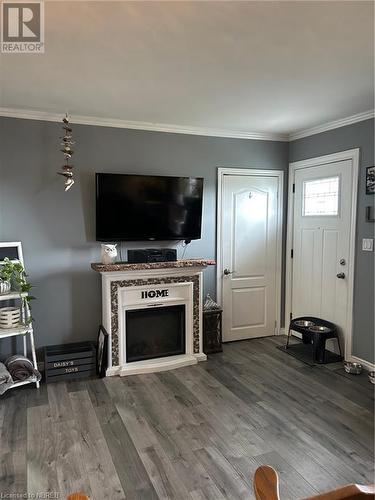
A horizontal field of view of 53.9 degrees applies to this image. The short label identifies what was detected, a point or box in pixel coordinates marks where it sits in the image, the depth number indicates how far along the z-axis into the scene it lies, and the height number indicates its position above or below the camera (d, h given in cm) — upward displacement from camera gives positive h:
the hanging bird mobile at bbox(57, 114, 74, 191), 332 +67
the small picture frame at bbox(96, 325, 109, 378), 350 -124
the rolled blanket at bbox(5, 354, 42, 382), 318 -125
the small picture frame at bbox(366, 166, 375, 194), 347 +45
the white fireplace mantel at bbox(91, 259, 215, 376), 355 -71
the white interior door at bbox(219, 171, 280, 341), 436 -32
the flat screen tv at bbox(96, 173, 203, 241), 362 +20
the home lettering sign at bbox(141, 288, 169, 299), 369 -68
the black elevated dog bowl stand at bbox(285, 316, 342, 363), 378 -110
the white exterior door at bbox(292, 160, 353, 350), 382 -15
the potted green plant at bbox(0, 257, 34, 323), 313 -45
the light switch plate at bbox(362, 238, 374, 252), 353 -16
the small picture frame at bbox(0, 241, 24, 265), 331 -23
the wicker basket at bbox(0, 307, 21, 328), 321 -80
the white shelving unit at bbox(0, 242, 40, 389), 316 -89
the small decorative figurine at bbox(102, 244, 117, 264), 357 -27
